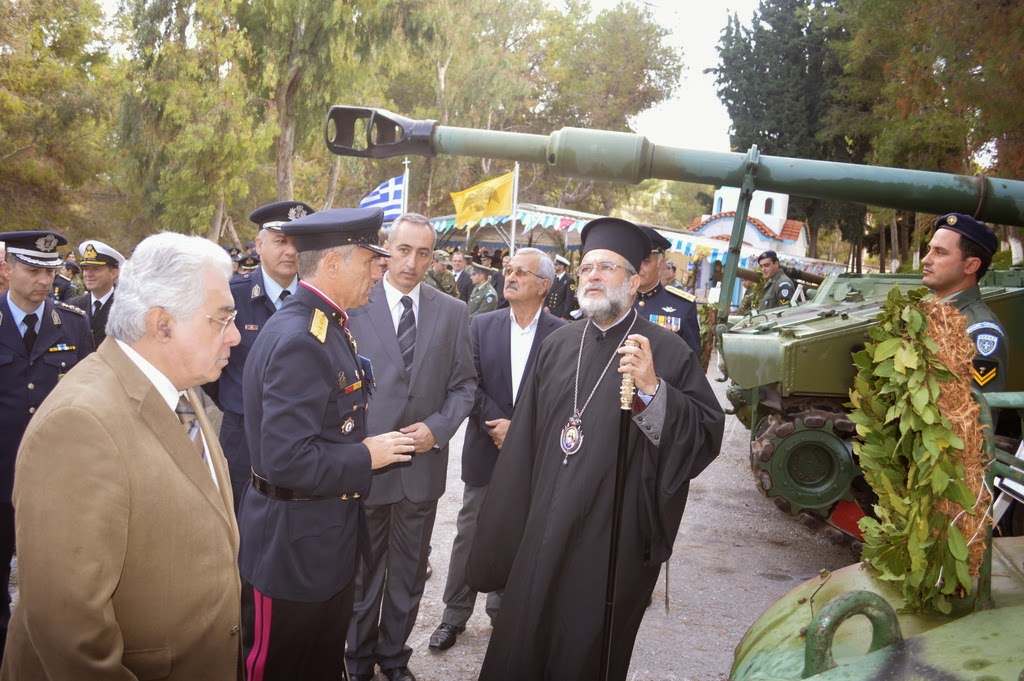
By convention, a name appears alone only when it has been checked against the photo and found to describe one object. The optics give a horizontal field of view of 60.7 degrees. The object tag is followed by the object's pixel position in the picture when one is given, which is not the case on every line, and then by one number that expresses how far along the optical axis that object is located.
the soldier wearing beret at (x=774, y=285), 12.01
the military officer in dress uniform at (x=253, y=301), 4.42
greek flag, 14.29
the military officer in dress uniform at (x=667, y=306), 6.90
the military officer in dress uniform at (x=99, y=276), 6.71
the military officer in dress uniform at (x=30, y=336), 4.71
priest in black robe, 3.50
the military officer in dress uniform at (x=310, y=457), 2.99
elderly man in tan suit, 1.86
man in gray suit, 4.26
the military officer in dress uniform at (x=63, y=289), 12.33
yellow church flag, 19.72
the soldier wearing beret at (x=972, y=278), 4.50
